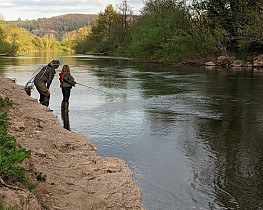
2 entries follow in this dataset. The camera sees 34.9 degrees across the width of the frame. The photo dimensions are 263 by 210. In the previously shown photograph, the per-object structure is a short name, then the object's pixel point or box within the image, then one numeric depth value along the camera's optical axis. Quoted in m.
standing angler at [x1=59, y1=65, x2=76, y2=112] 15.88
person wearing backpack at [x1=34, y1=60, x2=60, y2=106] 15.59
